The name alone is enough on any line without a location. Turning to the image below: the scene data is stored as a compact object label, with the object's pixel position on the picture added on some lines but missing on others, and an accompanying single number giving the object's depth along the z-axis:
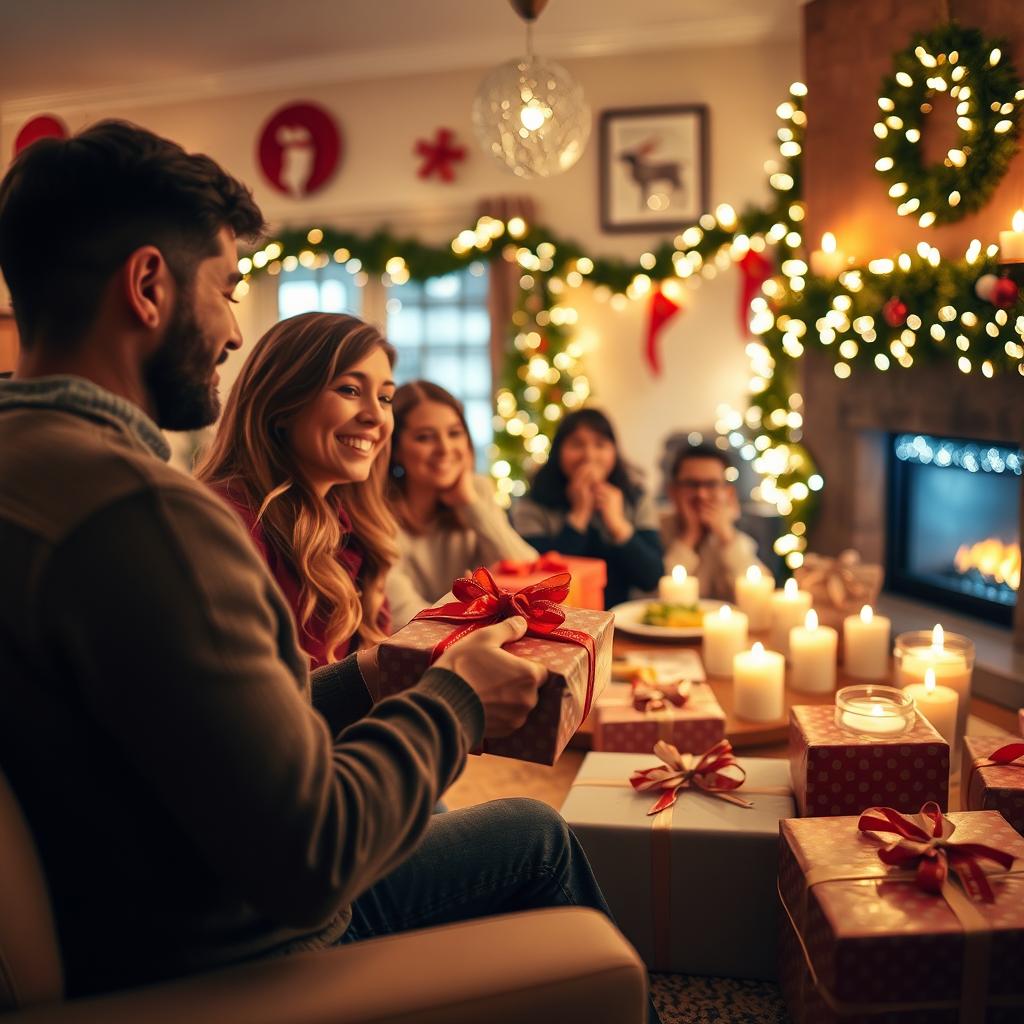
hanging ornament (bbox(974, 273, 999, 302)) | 2.89
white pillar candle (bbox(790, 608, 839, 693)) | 2.29
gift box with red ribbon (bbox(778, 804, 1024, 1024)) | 1.17
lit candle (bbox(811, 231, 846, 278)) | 3.69
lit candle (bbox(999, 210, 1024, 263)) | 2.59
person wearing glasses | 3.29
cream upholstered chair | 0.84
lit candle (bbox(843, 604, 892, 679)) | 2.38
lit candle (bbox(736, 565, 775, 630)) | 2.76
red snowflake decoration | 5.35
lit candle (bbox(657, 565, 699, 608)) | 2.77
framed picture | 5.01
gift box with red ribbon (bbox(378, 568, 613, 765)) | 1.16
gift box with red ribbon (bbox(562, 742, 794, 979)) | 1.58
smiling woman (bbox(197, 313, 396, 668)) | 1.74
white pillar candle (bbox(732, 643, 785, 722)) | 2.14
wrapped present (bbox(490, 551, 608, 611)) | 2.35
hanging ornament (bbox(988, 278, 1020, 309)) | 2.84
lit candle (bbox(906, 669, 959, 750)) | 1.92
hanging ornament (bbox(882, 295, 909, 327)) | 3.39
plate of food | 2.57
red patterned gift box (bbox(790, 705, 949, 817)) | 1.52
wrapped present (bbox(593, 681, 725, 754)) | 1.98
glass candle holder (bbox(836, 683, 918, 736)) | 1.56
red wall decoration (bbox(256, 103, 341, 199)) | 5.52
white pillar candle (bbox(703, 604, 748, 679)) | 2.40
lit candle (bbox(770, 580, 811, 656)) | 2.53
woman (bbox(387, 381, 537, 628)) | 2.74
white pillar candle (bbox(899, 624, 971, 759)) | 2.05
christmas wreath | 2.96
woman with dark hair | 3.26
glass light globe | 3.32
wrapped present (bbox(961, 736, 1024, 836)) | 1.47
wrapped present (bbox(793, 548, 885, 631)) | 2.57
